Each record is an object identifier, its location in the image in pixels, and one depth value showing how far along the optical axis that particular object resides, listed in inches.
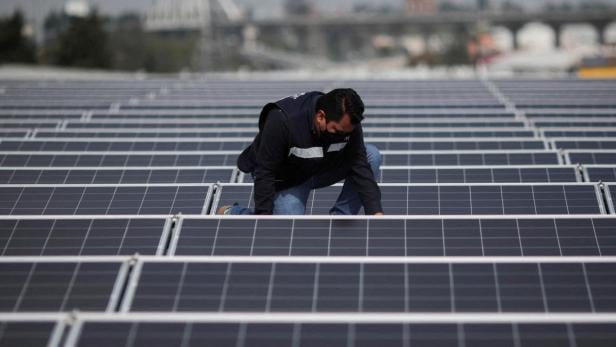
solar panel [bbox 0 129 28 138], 673.0
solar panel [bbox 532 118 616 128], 690.8
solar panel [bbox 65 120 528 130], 690.8
